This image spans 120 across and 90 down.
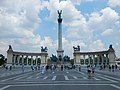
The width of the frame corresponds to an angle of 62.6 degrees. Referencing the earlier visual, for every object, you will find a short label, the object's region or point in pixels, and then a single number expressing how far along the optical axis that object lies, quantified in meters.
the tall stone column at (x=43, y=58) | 45.56
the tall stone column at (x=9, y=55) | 42.22
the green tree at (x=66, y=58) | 45.16
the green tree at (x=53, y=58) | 44.70
